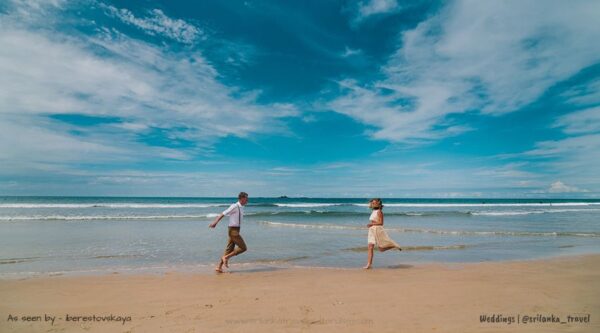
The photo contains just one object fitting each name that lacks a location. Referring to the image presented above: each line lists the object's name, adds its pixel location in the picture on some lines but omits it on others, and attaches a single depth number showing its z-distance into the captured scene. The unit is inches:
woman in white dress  374.0
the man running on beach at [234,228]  350.9
